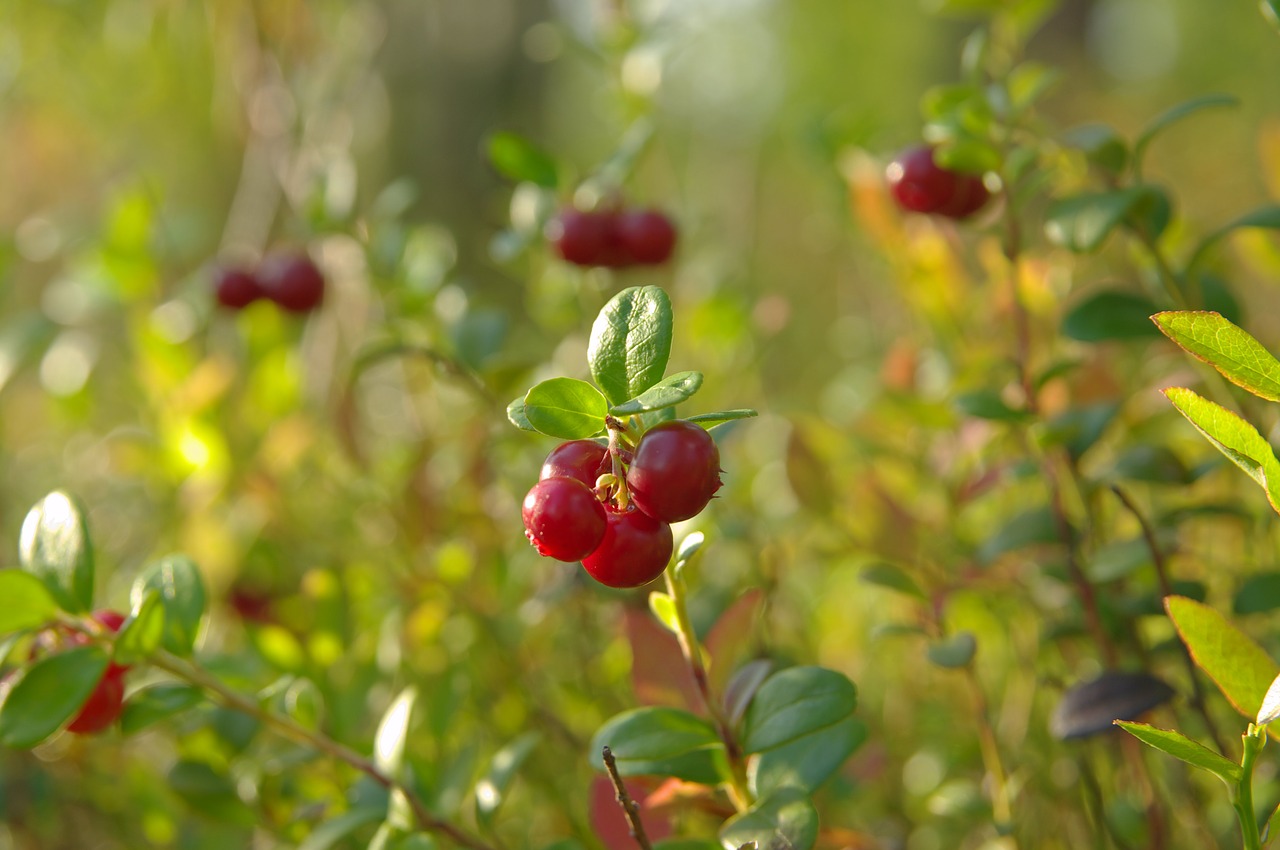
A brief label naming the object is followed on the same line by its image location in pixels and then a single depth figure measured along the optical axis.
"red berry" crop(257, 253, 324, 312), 0.54
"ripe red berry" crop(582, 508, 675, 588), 0.34
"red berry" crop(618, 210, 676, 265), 0.43
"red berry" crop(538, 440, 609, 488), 0.34
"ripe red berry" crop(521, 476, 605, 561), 0.34
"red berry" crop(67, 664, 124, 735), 0.37
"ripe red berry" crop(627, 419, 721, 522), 0.33
